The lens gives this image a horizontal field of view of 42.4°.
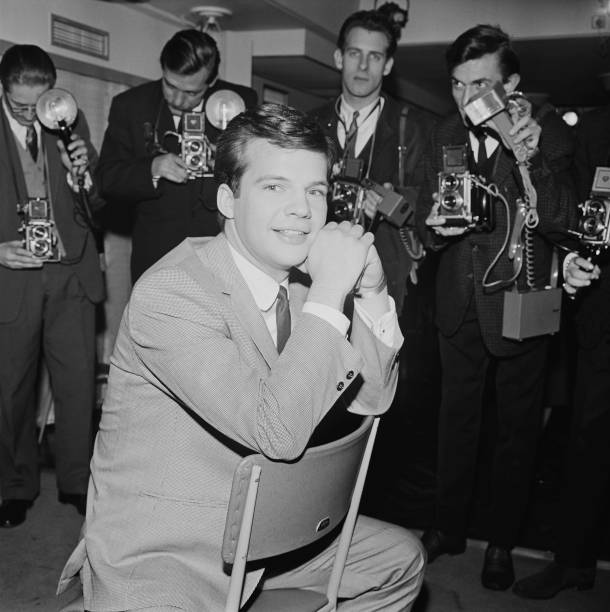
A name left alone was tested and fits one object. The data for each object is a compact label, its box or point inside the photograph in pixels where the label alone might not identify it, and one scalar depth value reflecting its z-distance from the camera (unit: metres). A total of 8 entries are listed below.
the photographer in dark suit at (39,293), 3.12
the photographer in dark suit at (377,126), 3.31
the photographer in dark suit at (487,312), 2.73
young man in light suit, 1.42
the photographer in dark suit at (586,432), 2.62
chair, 1.31
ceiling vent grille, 4.35
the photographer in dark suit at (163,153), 3.27
